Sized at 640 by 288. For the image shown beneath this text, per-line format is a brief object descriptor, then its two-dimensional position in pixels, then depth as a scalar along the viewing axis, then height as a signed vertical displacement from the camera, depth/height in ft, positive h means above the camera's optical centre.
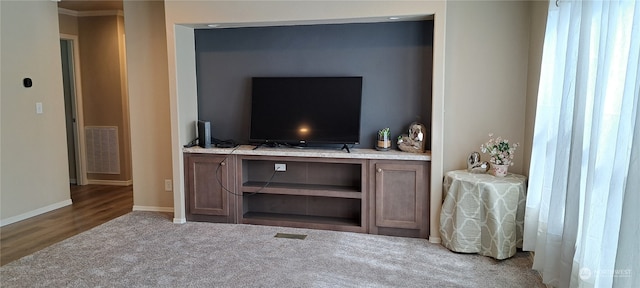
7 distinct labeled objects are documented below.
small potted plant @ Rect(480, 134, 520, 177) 11.91 -1.58
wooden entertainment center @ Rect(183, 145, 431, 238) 12.84 -2.93
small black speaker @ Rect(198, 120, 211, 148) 14.33 -1.33
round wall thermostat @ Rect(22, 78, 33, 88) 15.33 +0.27
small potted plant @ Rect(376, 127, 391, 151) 13.52 -1.36
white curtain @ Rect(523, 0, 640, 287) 6.05 -0.90
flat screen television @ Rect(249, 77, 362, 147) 13.62 -0.51
